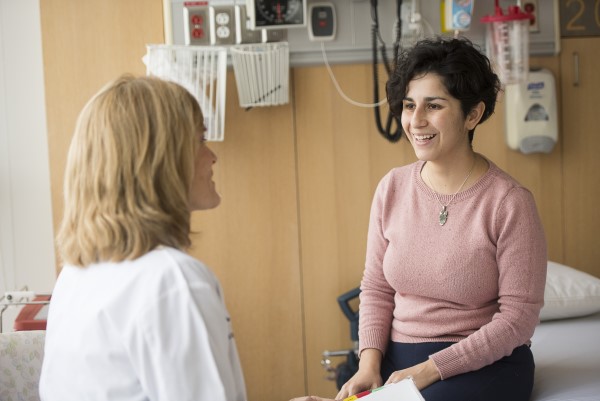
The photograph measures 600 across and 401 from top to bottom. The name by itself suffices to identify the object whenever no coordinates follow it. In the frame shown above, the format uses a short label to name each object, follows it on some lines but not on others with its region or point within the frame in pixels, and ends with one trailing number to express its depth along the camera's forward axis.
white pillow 2.60
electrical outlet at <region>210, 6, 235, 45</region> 2.88
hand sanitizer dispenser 2.99
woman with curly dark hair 1.86
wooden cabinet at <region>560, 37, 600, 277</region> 3.08
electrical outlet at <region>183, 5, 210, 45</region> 2.87
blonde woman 1.16
